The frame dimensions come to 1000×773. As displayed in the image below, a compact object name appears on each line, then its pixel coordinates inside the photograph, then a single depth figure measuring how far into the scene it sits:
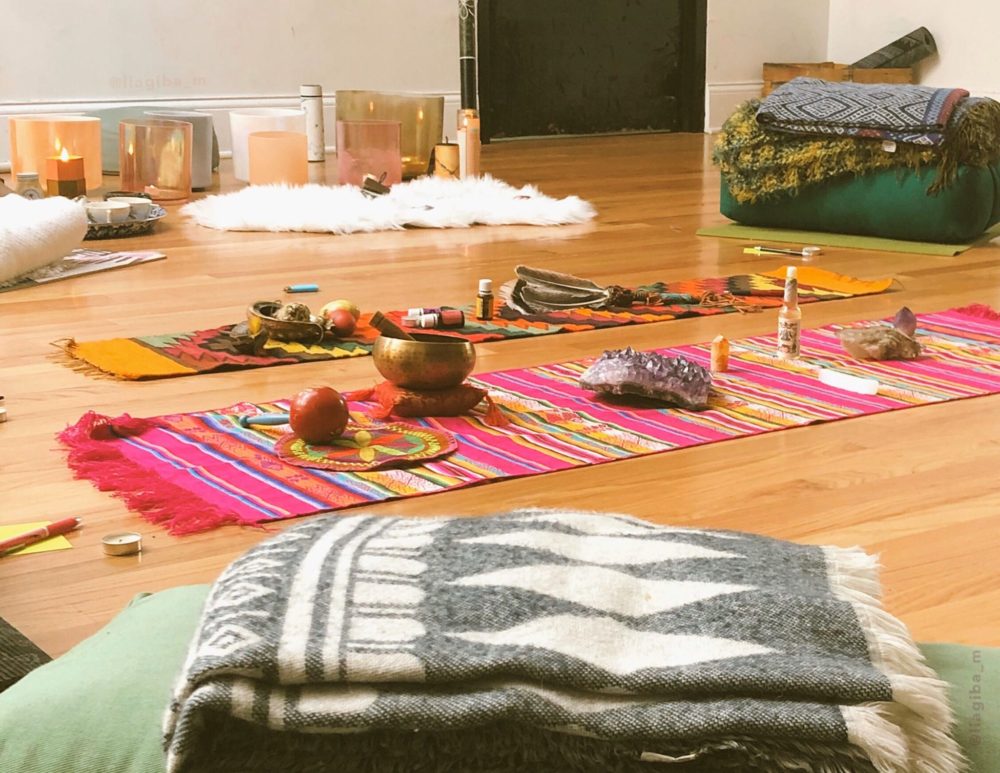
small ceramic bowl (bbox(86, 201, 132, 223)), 3.82
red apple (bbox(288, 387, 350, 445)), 1.94
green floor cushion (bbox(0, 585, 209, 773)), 0.98
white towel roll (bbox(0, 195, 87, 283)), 3.15
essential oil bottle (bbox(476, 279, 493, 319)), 2.79
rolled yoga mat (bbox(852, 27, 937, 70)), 6.65
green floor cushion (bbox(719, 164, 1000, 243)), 3.67
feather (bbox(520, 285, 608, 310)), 2.93
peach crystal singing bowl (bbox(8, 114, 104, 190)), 4.32
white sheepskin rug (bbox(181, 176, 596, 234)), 4.07
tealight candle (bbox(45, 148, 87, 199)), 4.09
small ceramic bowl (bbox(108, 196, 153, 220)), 3.93
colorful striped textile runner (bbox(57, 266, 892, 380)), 2.45
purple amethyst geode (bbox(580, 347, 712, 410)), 2.18
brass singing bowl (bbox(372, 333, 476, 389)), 2.09
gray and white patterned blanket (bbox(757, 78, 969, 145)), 3.60
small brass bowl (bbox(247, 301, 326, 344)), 2.53
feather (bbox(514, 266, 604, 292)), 2.98
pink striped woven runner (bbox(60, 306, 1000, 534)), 1.79
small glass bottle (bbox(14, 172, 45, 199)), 3.97
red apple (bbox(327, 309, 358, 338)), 2.60
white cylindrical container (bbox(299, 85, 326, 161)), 5.68
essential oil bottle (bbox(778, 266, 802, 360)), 2.44
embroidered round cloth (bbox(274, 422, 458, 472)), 1.90
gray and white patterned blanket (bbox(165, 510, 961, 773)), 0.89
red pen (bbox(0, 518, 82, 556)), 1.63
